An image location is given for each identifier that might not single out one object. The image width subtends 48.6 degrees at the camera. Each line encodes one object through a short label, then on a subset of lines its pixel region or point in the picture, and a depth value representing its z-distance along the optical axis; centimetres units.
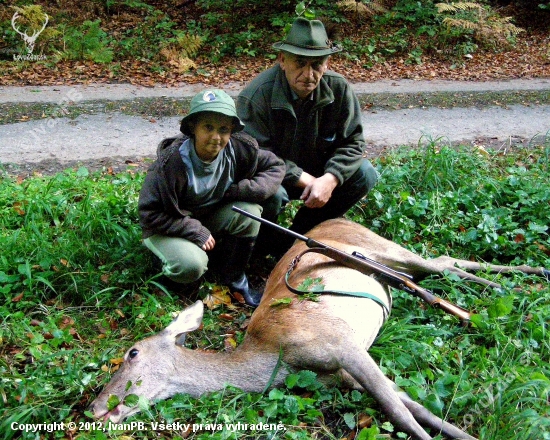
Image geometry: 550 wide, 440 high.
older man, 470
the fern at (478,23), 1248
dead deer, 353
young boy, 420
